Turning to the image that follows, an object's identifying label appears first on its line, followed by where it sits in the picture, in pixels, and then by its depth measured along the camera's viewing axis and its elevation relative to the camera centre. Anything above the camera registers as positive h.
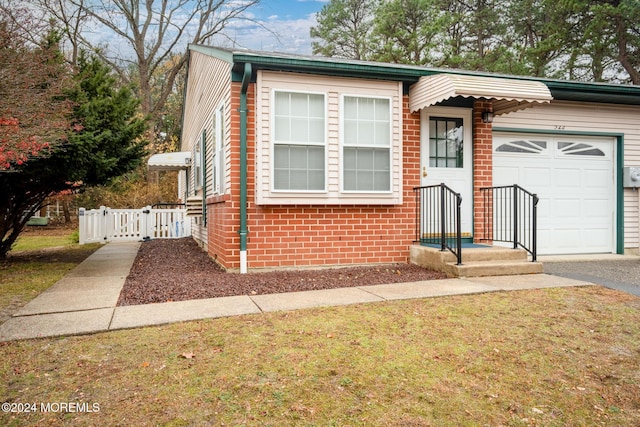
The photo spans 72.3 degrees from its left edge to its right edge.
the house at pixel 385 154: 6.17 +0.89
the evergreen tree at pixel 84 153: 7.03 +0.99
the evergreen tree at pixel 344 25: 21.62 +9.23
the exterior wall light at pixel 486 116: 7.17 +1.52
